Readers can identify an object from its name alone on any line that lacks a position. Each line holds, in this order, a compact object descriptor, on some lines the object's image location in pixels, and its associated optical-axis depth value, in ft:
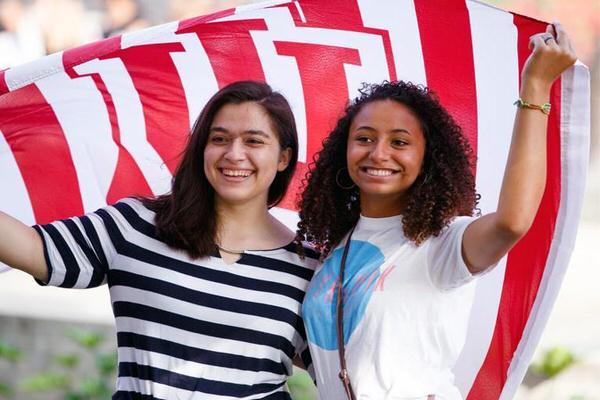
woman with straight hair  17.74
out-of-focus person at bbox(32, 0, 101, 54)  48.23
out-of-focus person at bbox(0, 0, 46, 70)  48.11
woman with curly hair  15.43
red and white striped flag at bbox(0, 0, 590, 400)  20.13
